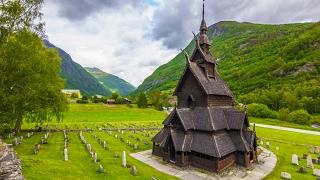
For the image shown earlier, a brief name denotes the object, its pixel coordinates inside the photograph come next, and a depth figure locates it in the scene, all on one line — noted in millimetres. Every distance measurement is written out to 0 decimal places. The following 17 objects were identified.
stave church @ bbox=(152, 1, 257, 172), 25547
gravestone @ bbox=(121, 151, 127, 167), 24556
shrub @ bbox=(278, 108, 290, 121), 86125
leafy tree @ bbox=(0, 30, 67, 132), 25484
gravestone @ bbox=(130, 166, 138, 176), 22234
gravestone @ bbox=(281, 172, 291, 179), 23075
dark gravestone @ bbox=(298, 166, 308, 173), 25070
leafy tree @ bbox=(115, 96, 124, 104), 124494
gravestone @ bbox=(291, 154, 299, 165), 28073
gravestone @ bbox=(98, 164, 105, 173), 21730
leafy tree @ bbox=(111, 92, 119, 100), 134750
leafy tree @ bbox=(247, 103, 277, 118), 91688
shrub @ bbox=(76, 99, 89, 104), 112419
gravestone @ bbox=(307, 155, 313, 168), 26748
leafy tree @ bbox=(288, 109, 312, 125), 79688
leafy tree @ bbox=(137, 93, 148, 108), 114812
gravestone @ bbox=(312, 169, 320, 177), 24222
